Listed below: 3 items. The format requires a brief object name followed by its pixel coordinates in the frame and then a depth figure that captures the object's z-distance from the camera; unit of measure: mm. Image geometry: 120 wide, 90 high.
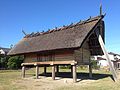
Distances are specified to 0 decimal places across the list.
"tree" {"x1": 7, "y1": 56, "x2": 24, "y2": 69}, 22960
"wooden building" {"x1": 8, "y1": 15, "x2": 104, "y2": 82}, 8944
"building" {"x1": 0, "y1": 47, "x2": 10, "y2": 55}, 36370
